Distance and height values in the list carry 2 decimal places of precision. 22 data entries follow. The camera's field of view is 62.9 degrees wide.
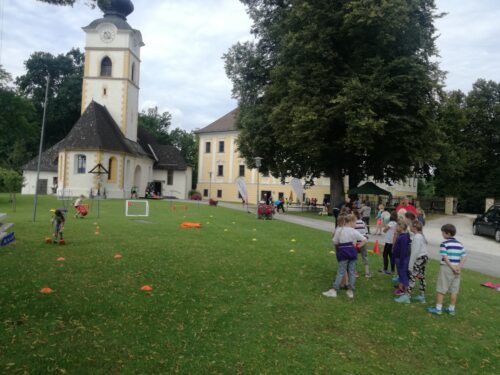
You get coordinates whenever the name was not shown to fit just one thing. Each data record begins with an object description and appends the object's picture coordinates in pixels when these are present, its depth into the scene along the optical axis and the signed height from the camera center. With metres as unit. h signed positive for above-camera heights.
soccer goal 24.43 -1.55
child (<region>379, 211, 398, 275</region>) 10.32 -1.05
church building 44.34 +6.33
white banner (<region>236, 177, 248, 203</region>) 25.87 +0.22
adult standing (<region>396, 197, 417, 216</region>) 13.34 -0.28
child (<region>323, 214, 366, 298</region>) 8.00 -1.06
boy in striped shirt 7.16 -1.19
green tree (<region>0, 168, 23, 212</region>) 28.81 +0.19
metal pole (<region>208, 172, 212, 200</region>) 63.61 +0.50
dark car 21.91 -1.27
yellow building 58.87 +2.91
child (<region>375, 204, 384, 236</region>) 19.76 -1.25
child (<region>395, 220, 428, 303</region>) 7.86 -1.18
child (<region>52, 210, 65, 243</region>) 11.87 -1.14
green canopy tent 28.61 +0.46
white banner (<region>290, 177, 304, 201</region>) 33.66 +0.55
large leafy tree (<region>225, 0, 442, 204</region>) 23.22 +6.84
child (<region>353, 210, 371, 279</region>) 9.84 -1.23
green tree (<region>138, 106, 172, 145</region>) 78.31 +12.73
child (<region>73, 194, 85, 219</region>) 20.09 -1.17
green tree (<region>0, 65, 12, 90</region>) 35.49 +9.22
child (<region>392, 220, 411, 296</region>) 8.21 -1.17
